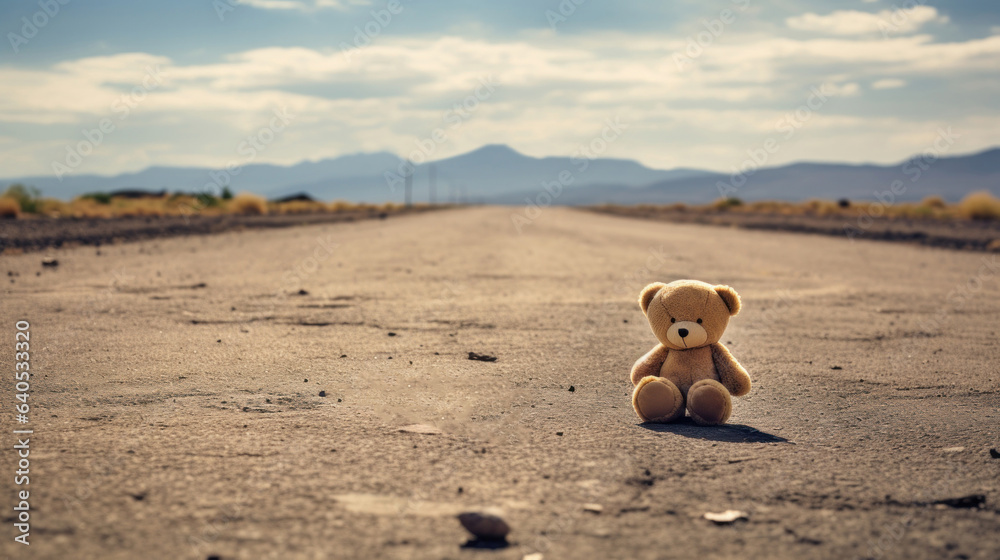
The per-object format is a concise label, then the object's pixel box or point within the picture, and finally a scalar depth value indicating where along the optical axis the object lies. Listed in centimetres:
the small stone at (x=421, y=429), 395
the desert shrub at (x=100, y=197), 5081
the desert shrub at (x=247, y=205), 4967
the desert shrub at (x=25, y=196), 3434
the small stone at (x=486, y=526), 262
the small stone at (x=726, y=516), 281
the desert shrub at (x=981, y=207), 3566
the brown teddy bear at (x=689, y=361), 419
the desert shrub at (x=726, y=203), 7994
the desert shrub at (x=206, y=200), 4991
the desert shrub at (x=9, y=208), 2989
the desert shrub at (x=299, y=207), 5666
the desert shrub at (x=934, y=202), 5481
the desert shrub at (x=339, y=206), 6679
